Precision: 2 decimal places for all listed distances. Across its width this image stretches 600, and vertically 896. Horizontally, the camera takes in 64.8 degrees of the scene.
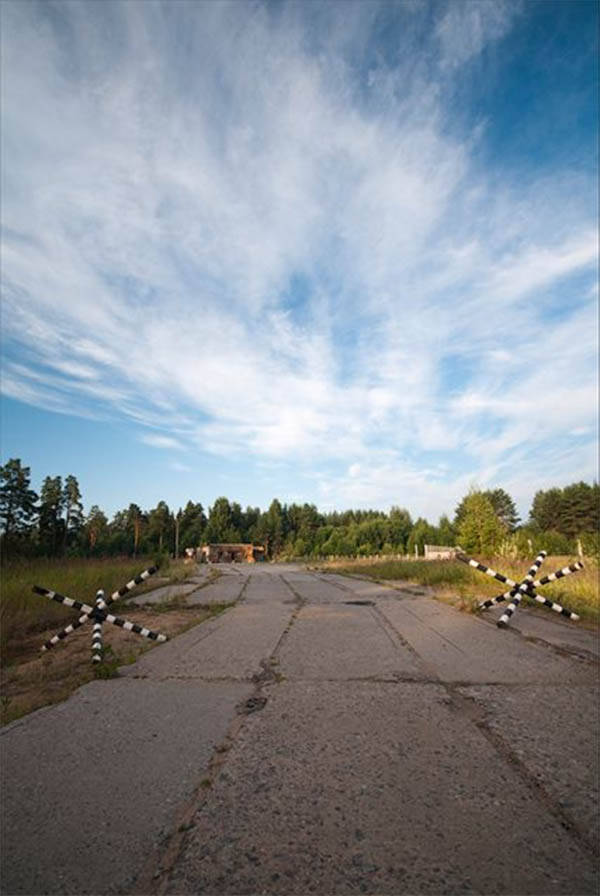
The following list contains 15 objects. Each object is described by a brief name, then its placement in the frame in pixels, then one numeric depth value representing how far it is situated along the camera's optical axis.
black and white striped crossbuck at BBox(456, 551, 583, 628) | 6.32
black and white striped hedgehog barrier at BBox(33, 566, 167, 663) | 4.87
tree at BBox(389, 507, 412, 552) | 86.85
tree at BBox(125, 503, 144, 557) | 82.62
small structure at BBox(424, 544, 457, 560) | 47.42
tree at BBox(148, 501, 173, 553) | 86.06
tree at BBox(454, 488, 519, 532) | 102.38
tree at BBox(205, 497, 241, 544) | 95.62
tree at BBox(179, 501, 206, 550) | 91.78
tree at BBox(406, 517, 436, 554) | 73.44
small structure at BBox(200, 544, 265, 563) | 68.51
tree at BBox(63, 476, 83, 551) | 61.12
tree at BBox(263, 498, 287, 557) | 99.98
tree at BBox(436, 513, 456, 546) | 73.86
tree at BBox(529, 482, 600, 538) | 89.69
